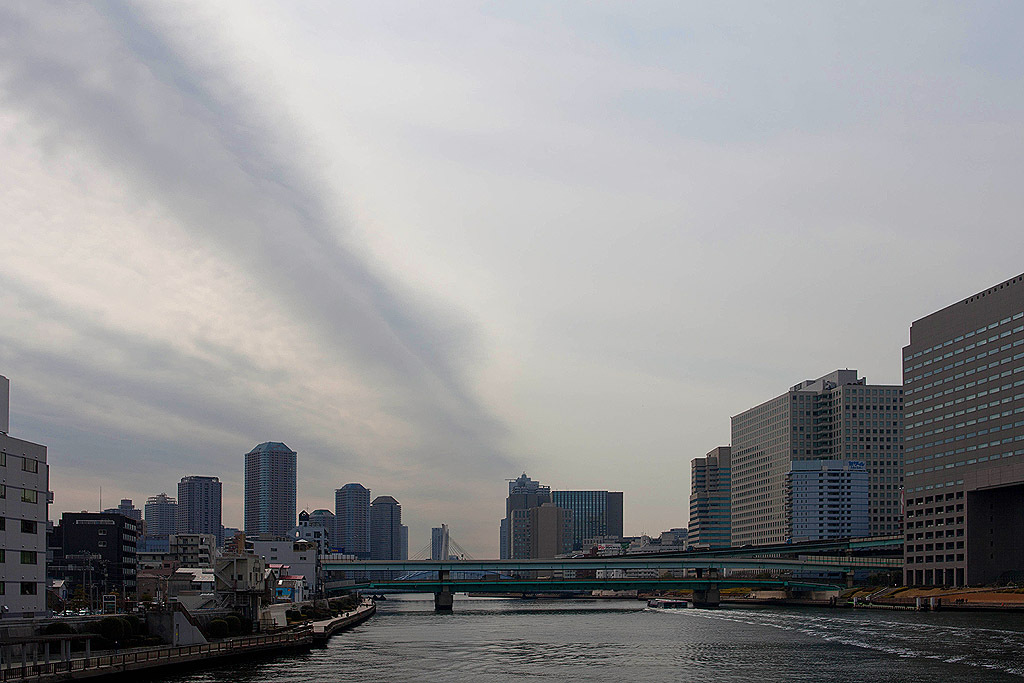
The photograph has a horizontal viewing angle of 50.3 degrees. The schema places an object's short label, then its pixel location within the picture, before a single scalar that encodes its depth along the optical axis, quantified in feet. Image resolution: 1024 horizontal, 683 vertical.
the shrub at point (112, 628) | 270.67
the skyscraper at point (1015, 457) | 647.15
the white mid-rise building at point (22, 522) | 260.62
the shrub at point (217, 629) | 334.03
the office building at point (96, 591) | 555.61
